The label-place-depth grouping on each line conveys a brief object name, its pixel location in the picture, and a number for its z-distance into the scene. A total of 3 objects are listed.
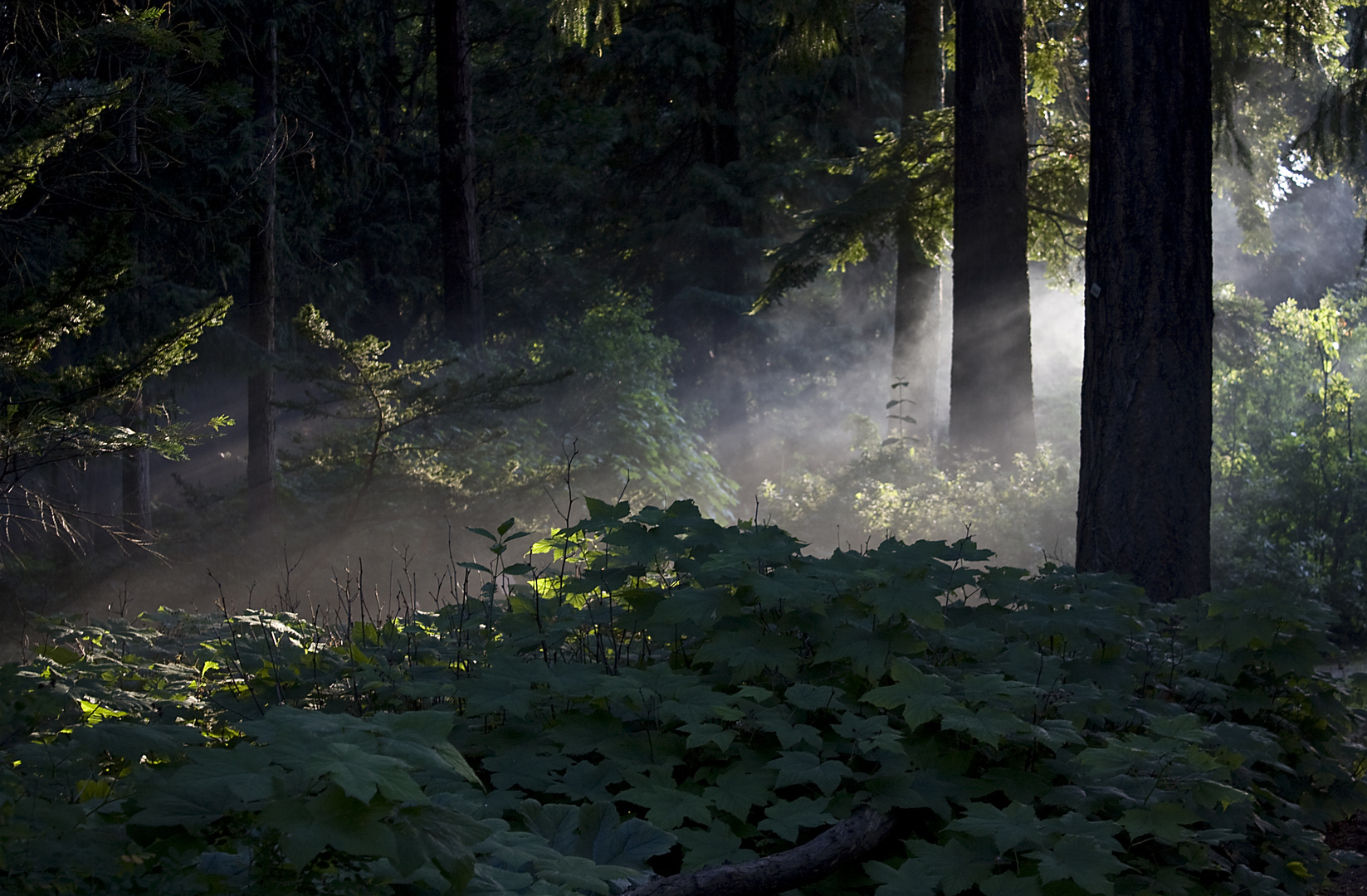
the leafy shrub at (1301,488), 9.87
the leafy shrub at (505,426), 10.30
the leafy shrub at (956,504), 10.58
